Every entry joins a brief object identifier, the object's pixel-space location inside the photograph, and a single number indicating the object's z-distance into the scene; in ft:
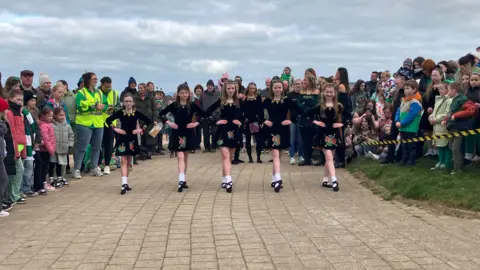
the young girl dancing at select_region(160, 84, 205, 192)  32.78
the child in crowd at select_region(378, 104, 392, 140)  42.34
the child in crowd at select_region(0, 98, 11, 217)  24.68
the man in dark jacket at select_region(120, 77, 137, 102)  51.01
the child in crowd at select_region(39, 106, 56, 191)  32.55
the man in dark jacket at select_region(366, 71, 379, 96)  54.70
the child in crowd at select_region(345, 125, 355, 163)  43.89
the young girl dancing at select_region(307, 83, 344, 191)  32.48
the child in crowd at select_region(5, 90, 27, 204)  27.55
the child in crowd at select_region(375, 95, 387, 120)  44.48
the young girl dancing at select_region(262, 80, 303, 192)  32.83
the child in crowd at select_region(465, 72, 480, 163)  30.81
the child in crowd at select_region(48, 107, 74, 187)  34.68
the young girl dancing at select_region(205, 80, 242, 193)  32.53
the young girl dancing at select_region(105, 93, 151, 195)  32.55
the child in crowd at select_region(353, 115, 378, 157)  43.06
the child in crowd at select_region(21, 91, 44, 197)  29.50
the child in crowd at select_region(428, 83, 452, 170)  33.06
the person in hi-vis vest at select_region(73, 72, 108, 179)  38.96
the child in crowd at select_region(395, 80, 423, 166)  35.68
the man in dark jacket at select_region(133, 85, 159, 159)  52.34
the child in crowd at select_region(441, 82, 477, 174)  30.89
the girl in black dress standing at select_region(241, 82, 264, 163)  33.91
